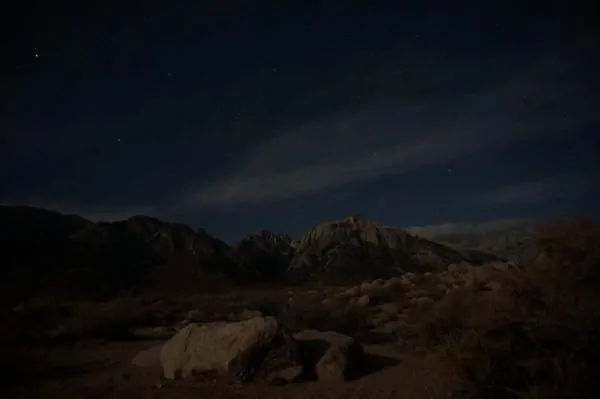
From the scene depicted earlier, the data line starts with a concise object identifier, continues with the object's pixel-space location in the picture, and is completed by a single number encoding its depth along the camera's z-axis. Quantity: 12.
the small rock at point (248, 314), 19.41
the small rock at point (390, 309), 17.60
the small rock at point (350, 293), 23.84
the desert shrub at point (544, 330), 5.31
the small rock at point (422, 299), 17.79
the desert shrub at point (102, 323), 15.70
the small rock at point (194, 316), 19.83
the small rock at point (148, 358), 10.81
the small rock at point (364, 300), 20.59
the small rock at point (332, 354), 8.73
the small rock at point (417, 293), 21.06
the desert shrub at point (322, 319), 14.22
